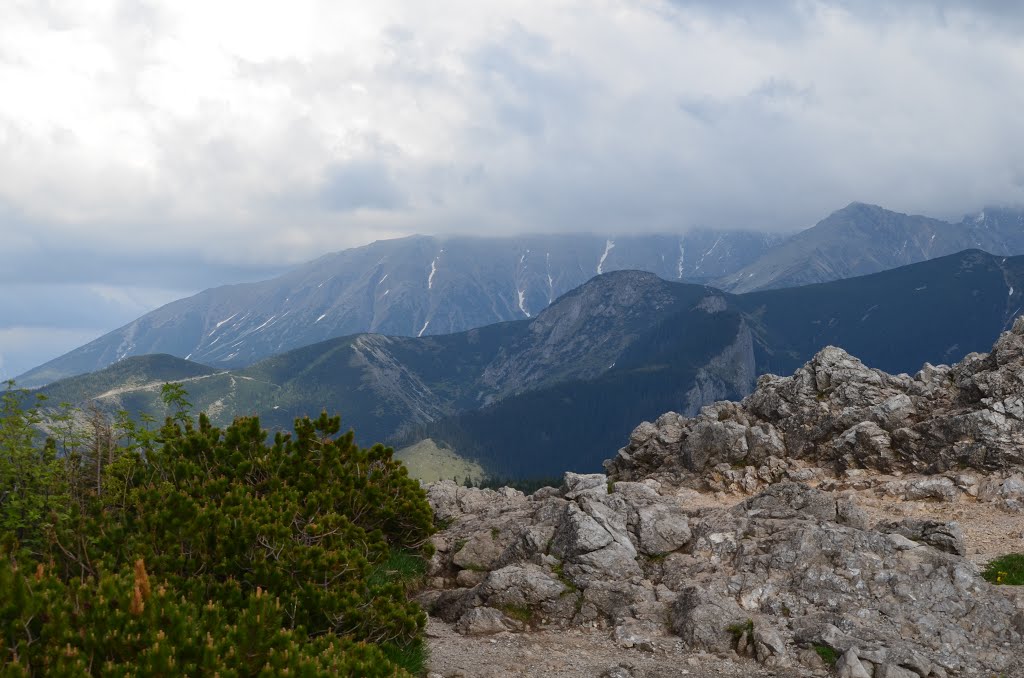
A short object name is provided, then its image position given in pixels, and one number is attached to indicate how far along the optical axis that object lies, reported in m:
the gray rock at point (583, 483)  31.33
